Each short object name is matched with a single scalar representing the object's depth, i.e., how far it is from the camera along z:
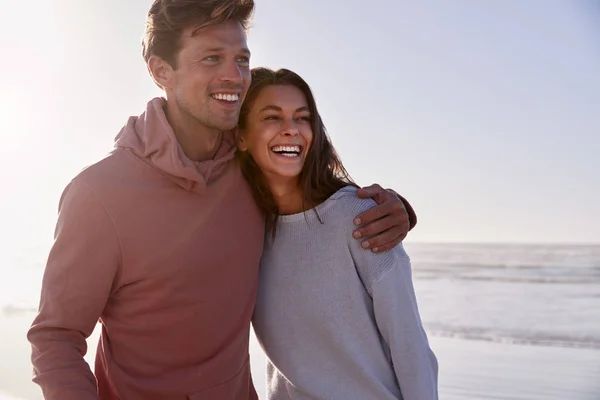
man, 2.23
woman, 2.45
